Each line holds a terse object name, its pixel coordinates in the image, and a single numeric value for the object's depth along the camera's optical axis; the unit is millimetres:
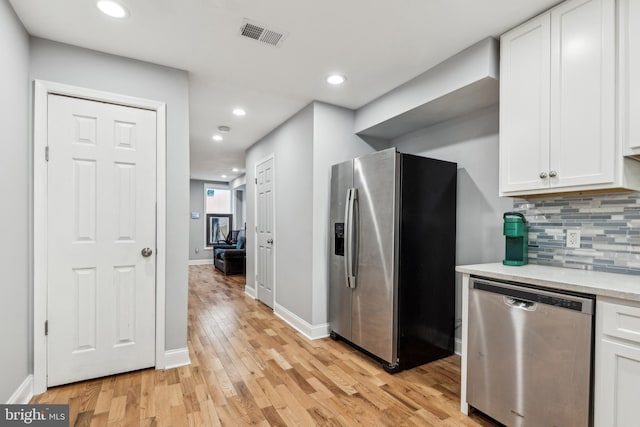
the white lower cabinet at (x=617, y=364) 1326
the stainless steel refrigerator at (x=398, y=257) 2539
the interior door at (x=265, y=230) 4395
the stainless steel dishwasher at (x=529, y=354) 1473
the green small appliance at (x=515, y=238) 2205
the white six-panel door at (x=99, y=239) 2242
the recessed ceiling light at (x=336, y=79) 2789
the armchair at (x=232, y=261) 7312
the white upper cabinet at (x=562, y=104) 1675
